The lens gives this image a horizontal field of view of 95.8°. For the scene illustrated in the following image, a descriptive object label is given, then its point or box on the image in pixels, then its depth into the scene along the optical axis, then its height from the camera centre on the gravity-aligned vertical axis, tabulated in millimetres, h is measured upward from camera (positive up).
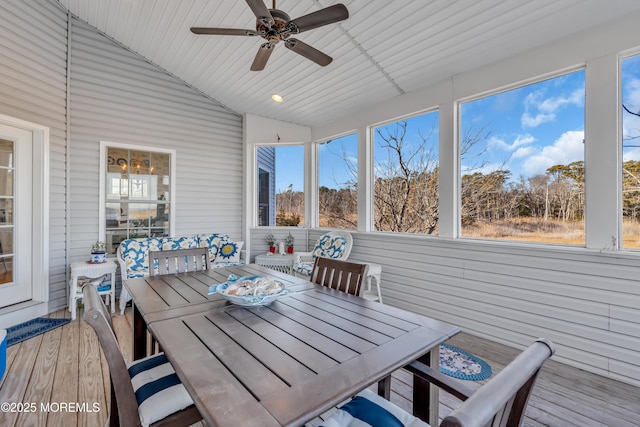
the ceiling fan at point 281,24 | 2012 +1404
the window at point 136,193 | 4348 +335
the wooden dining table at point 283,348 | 887 -558
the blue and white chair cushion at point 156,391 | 1218 -812
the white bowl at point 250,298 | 1641 -483
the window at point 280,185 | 5387 +560
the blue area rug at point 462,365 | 2355 -1299
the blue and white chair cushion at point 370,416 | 1138 -821
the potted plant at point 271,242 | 5113 -489
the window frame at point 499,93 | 2529 +988
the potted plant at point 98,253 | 3762 -514
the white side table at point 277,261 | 4758 -773
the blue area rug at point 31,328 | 2938 -1263
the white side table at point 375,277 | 3767 -832
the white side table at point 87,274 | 3527 -761
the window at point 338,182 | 4707 +563
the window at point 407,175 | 3760 +565
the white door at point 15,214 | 3316 -5
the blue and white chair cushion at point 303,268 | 3962 -746
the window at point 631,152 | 2332 +527
